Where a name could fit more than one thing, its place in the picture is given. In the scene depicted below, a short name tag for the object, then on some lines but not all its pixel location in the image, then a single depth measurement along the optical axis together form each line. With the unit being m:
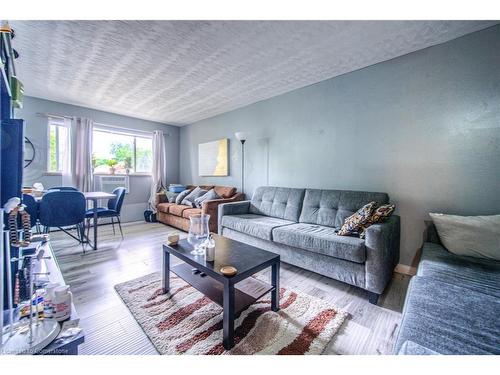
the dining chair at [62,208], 2.40
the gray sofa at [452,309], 0.81
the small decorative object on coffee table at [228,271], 1.23
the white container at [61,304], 0.83
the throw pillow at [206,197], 3.73
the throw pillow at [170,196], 4.38
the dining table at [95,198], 2.79
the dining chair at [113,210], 3.13
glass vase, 1.69
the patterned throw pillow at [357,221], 1.90
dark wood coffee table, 1.22
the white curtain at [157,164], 4.89
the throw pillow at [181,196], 4.20
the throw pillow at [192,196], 3.97
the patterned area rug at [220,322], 1.23
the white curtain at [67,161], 3.81
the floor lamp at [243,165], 3.85
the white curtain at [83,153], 3.87
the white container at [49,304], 0.83
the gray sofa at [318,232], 1.70
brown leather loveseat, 3.37
